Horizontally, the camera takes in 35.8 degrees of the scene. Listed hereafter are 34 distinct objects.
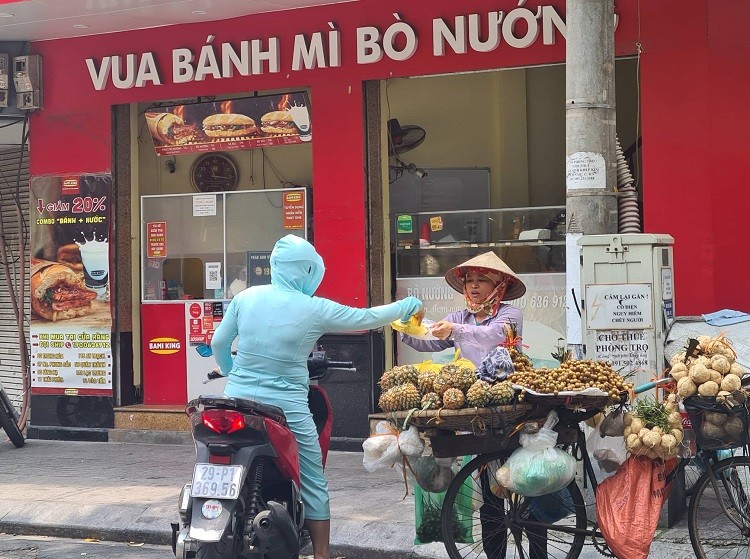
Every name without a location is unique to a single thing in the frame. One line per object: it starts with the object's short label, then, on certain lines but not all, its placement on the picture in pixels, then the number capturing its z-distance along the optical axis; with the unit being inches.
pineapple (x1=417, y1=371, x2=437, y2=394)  211.3
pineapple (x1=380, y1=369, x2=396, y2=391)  215.9
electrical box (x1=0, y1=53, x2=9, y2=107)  429.1
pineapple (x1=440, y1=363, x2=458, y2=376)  209.6
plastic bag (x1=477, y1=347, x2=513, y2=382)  208.4
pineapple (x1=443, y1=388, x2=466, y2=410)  204.5
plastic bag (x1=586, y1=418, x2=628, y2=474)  218.8
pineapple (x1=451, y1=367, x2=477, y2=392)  207.6
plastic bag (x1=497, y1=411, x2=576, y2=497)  204.4
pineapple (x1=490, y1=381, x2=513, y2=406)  204.4
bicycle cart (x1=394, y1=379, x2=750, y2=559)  209.8
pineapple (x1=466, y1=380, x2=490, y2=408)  203.9
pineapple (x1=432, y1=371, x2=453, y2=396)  208.4
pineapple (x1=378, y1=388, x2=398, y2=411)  209.9
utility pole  253.3
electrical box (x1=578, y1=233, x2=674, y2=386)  259.4
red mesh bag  209.5
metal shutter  485.7
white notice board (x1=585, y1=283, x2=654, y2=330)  260.4
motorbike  204.1
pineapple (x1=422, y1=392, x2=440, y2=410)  207.3
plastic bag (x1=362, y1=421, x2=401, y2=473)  216.8
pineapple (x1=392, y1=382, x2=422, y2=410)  209.5
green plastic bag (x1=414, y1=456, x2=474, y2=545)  233.5
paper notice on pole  252.8
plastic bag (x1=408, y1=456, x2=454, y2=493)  224.7
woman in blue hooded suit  223.1
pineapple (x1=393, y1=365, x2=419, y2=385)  215.2
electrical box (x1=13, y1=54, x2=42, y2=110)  429.4
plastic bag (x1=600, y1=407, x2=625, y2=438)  213.2
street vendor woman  235.9
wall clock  442.3
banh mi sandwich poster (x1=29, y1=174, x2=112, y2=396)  423.2
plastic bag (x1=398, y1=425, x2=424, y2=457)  213.2
